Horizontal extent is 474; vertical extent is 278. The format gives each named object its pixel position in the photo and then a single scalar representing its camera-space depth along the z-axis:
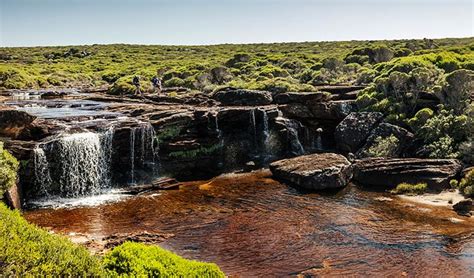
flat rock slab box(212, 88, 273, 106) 44.47
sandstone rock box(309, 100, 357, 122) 41.84
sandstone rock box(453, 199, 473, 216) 25.08
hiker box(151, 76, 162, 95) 58.91
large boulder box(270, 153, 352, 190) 30.69
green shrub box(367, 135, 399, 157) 34.75
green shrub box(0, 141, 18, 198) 22.34
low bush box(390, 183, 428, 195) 29.03
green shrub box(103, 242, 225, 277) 11.20
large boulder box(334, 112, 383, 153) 38.06
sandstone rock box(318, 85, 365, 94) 48.91
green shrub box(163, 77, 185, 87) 72.12
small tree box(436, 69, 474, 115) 36.75
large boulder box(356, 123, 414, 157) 35.47
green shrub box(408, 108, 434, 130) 36.47
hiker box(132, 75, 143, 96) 57.18
